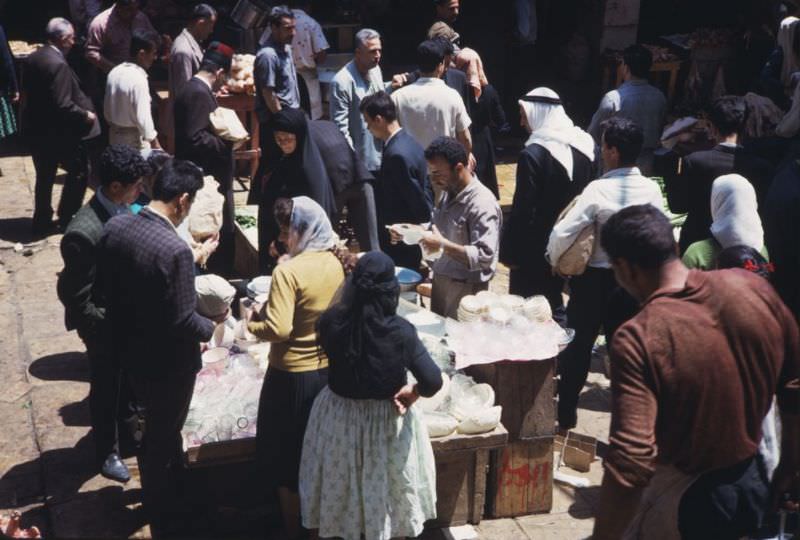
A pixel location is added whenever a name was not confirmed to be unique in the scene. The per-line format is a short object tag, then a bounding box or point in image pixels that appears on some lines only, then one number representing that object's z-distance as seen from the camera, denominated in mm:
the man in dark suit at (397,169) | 6871
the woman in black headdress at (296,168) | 6418
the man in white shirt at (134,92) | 8078
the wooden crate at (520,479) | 5352
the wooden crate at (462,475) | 5070
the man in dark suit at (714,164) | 6074
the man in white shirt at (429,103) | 7762
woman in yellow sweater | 4613
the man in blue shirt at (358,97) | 8062
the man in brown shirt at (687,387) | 3174
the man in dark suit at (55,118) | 8414
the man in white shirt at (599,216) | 5570
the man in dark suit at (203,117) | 7730
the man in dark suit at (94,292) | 5098
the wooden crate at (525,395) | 5301
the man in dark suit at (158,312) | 4633
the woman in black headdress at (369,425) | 4328
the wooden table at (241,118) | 9906
